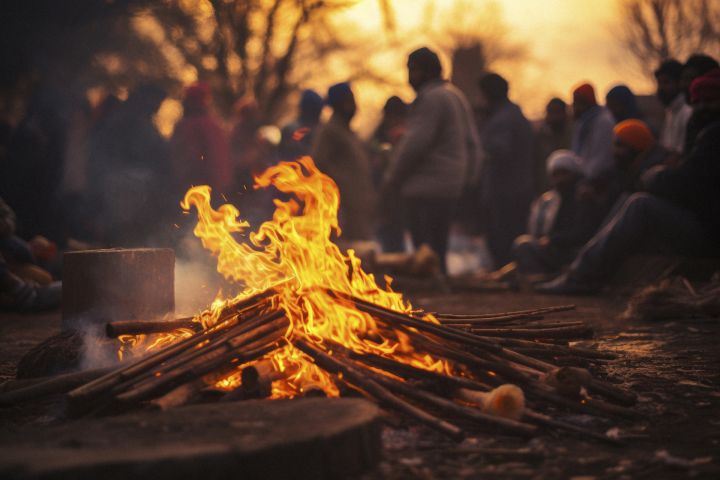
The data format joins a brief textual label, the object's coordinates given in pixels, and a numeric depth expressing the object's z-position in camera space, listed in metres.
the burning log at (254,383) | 3.68
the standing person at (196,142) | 10.23
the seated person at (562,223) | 10.12
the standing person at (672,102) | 9.33
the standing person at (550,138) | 11.83
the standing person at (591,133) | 10.10
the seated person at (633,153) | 9.10
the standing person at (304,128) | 11.10
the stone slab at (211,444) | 2.59
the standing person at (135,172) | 10.52
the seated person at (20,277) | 8.16
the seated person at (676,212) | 7.70
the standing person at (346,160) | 9.74
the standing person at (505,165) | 11.16
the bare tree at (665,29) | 33.41
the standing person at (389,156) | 12.41
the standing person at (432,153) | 9.16
